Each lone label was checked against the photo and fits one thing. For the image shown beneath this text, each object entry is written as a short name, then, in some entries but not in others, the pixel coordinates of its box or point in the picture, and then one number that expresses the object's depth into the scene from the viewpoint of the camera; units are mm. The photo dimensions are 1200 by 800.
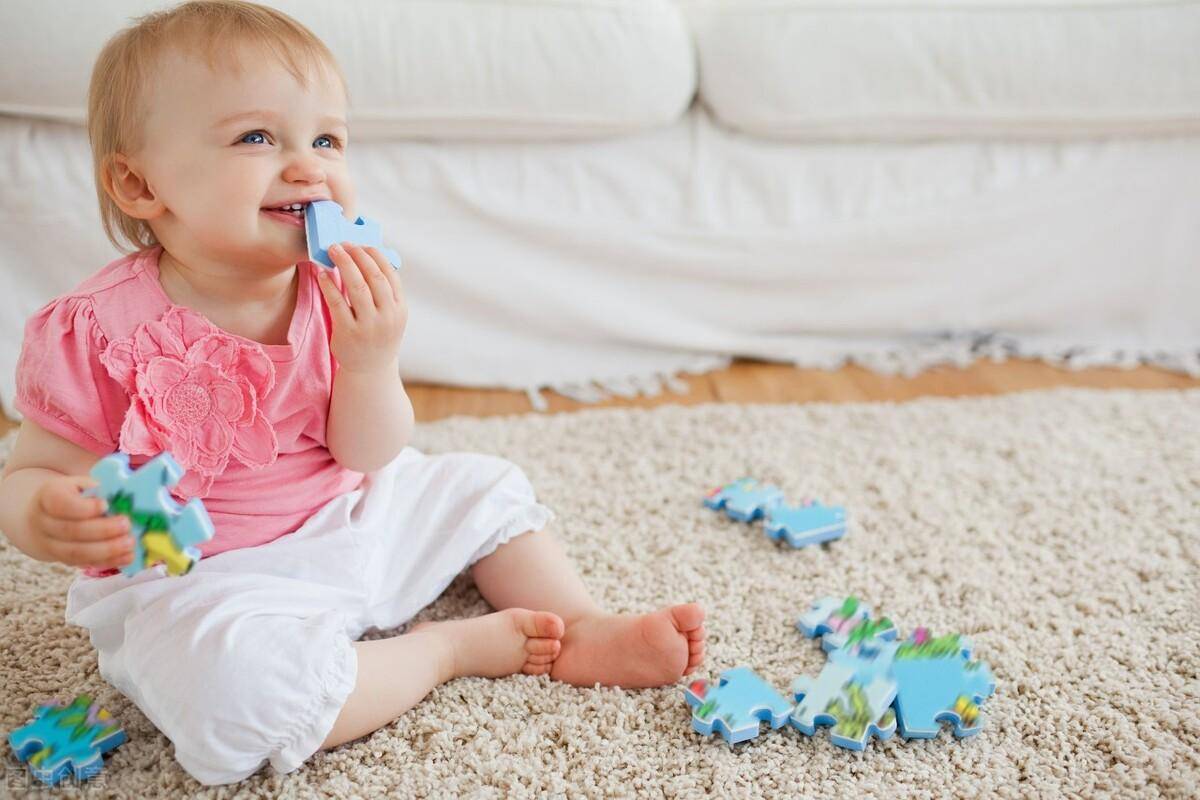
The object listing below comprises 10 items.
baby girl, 838
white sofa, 1436
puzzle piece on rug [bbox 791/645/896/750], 901
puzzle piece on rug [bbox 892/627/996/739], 911
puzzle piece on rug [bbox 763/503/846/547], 1183
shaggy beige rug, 873
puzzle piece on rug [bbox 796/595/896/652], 1013
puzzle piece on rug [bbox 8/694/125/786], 857
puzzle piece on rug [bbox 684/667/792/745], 902
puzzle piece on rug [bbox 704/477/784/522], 1229
